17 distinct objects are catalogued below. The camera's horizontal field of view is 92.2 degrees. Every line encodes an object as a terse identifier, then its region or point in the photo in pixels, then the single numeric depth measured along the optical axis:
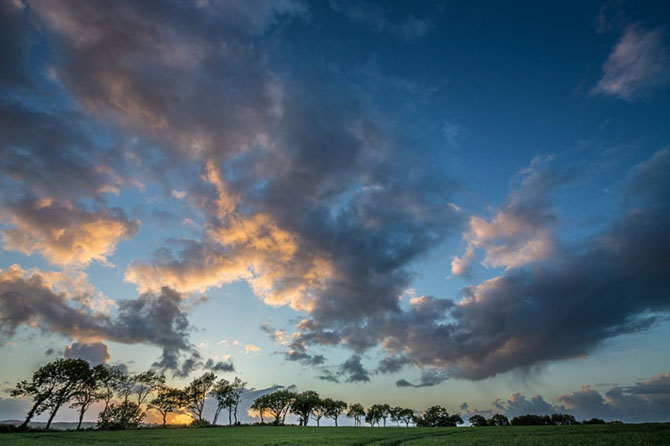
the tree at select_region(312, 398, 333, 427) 173.00
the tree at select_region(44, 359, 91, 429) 104.06
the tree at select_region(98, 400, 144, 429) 117.69
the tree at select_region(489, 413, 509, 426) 186.31
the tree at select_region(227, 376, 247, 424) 157.38
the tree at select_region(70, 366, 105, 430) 112.25
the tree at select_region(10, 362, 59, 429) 99.74
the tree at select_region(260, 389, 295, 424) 165.62
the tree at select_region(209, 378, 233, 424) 155.38
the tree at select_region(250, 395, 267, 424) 165.88
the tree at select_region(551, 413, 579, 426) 159.14
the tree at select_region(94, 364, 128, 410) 119.81
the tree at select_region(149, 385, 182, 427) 140.88
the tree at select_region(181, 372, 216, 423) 146.75
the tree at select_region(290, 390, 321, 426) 168.25
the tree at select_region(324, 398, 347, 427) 177.89
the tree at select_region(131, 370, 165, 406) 134.88
